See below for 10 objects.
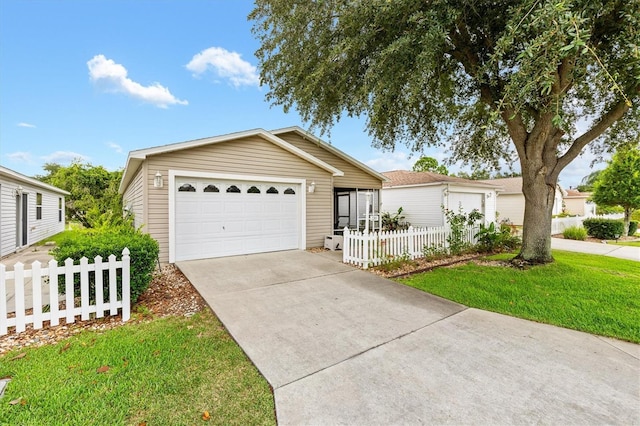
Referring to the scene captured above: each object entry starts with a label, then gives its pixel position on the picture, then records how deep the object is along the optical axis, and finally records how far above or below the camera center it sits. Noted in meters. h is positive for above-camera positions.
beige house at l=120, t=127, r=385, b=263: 7.27 +0.57
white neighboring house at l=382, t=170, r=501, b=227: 13.62 +0.88
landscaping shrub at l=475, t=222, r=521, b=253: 9.37 -1.00
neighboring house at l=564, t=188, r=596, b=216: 30.34 +0.85
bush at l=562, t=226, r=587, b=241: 13.20 -1.03
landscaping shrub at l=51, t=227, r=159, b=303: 3.93 -0.56
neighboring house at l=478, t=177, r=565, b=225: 21.67 +0.71
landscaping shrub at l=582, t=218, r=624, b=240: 13.55 -0.81
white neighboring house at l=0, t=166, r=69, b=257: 8.73 +0.17
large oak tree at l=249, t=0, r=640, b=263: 4.34 +3.13
